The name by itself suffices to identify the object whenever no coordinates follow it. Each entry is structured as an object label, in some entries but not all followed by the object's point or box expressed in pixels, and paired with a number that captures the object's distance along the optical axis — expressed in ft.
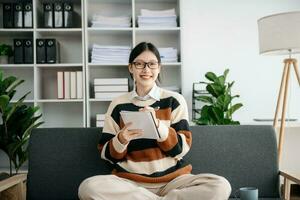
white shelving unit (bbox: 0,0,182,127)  11.39
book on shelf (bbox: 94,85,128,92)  10.92
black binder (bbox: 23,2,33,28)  10.81
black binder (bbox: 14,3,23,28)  10.80
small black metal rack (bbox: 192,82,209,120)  11.47
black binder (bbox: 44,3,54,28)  10.87
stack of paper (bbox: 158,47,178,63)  11.08
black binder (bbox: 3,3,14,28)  10.80
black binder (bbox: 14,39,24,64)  10.77
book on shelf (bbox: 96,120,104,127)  10.96
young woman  5.53
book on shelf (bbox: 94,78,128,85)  10.92
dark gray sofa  6.53
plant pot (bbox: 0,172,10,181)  6.88
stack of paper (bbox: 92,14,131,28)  11.04
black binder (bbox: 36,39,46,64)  10.75
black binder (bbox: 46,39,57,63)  10.80
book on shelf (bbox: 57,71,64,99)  10.89
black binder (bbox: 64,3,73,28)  10.90
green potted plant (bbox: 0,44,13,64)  10.73
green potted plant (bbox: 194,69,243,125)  10.13
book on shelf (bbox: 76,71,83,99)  10.84
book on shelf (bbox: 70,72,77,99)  10.89
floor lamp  7.93
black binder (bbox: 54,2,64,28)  10.89
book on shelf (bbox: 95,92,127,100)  10.92
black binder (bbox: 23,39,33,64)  10.78
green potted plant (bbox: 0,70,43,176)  8.71
